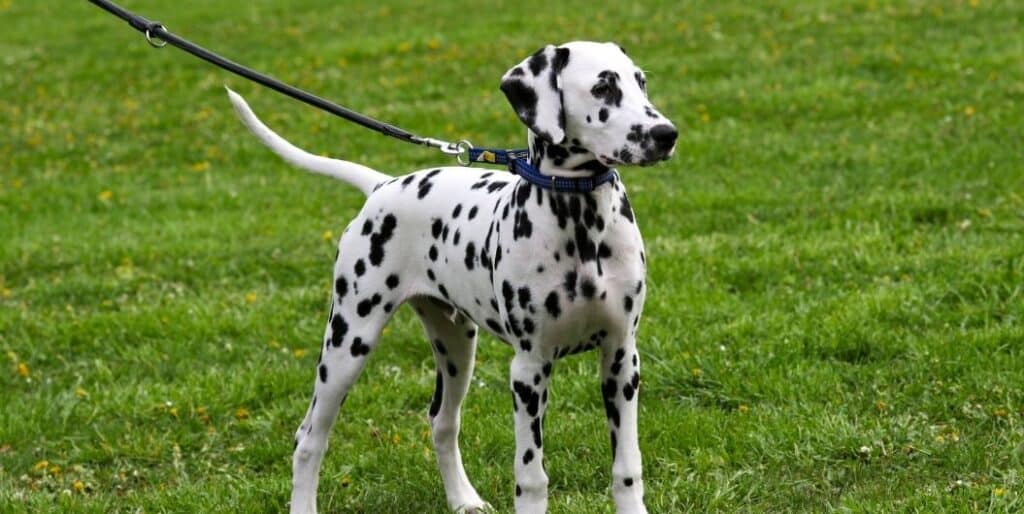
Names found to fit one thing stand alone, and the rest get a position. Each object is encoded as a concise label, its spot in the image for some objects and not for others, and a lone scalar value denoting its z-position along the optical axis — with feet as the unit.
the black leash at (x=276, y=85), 34.42
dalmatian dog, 27.14
